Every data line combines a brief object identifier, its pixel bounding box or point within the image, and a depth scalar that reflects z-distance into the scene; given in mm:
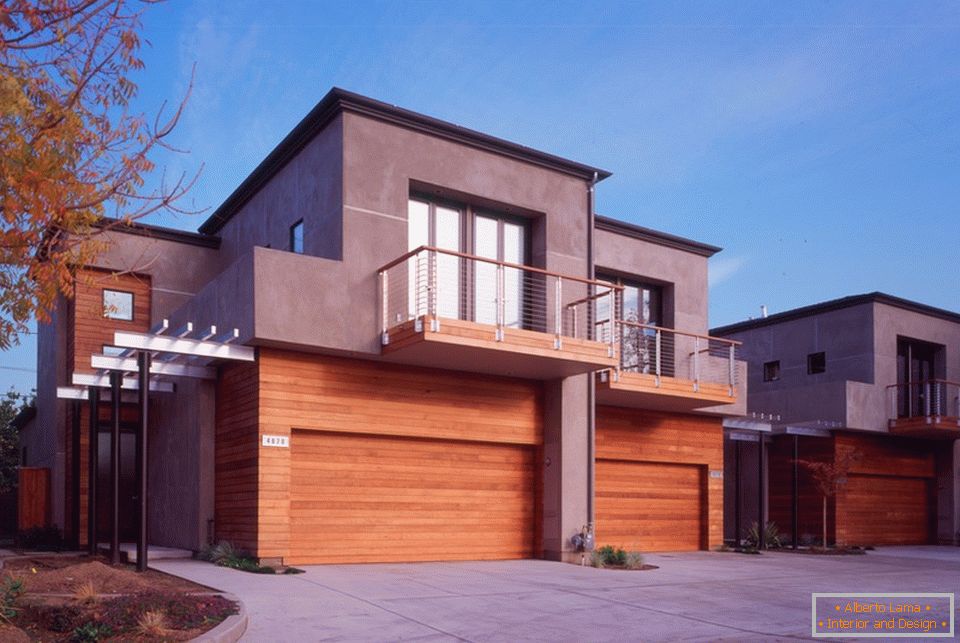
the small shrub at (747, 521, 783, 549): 20991
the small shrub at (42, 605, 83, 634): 7332
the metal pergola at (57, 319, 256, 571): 12602
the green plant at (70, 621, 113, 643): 6910
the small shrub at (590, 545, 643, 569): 15453
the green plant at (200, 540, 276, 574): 12681
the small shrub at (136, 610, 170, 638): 7066
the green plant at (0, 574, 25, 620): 7324
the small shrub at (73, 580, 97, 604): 7823
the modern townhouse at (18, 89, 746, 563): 13672
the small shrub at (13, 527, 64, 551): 15609
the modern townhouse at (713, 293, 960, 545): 23828
